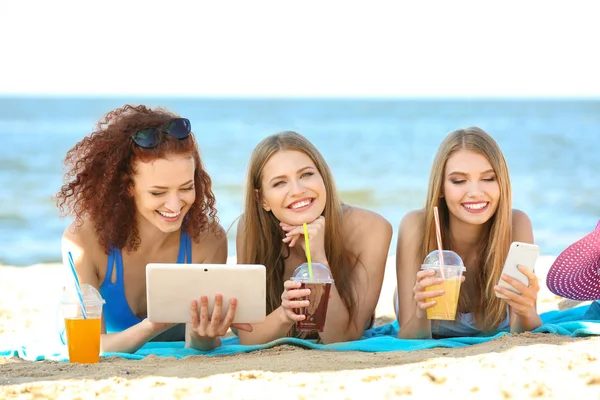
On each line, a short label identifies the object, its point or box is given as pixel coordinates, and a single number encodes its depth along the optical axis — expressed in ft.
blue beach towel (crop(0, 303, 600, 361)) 13.80
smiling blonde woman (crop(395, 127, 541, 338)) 15.08
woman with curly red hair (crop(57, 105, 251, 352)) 14.39
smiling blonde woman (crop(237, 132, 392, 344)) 14.94
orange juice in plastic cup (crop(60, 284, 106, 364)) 12.68
